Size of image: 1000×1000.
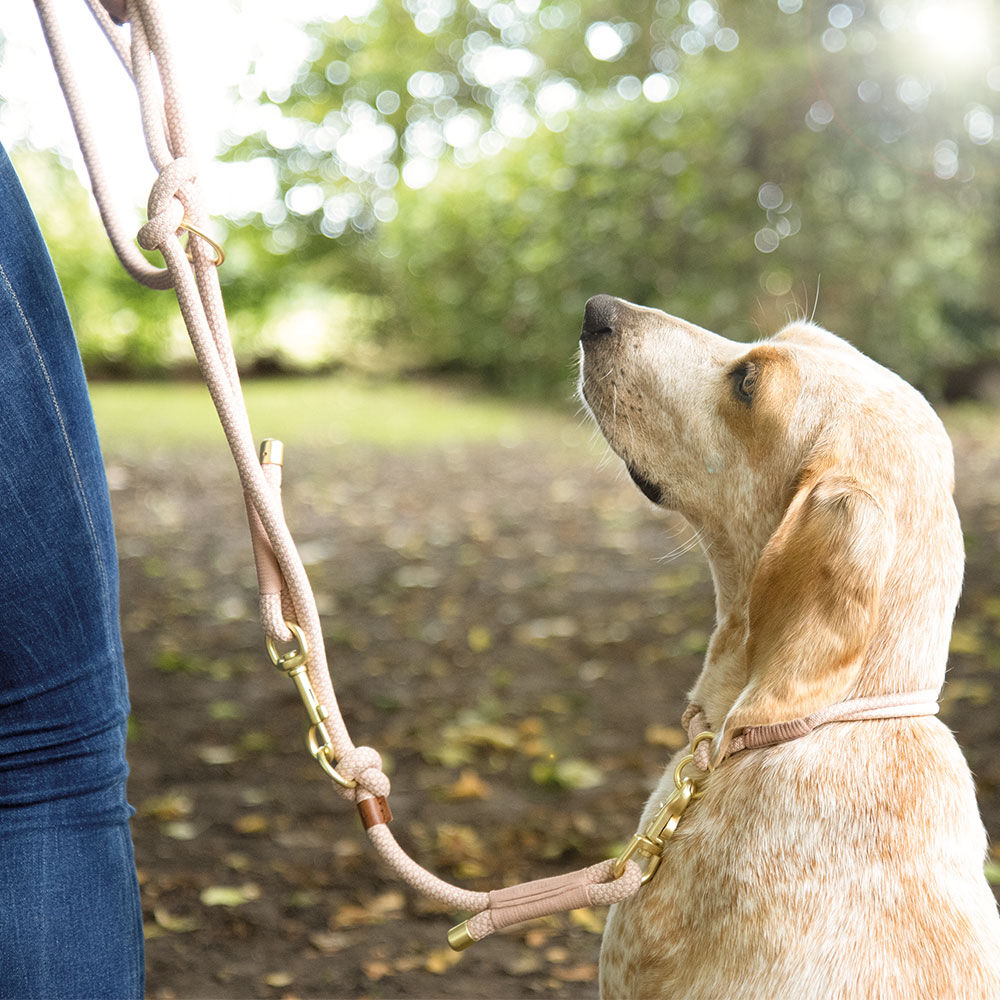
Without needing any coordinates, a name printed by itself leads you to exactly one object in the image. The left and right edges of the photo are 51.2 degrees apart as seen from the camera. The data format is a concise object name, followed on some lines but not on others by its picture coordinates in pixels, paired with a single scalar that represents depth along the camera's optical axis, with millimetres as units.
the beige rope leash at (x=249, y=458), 1719
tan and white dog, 1675
